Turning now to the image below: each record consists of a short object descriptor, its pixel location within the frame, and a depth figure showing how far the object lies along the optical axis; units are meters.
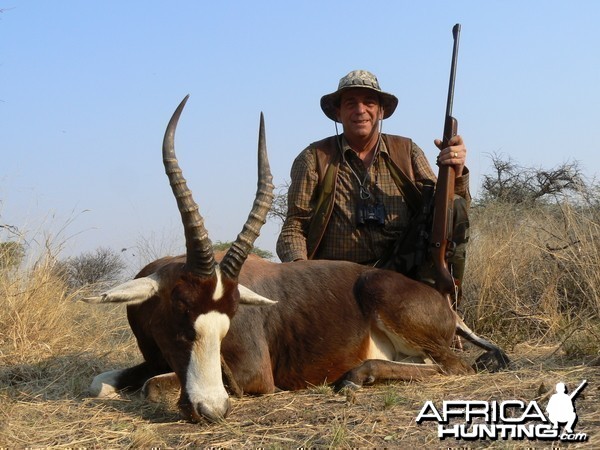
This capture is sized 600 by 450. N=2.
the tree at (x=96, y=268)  14.48
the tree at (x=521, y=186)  15.36
